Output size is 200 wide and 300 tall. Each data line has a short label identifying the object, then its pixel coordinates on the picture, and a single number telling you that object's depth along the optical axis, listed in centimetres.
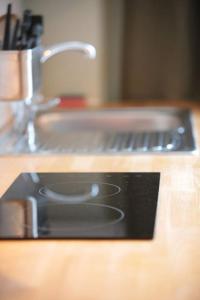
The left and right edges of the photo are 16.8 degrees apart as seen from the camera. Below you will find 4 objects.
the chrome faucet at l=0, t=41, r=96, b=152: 191
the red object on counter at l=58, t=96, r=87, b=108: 261
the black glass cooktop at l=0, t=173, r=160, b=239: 130
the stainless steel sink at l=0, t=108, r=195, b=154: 214
